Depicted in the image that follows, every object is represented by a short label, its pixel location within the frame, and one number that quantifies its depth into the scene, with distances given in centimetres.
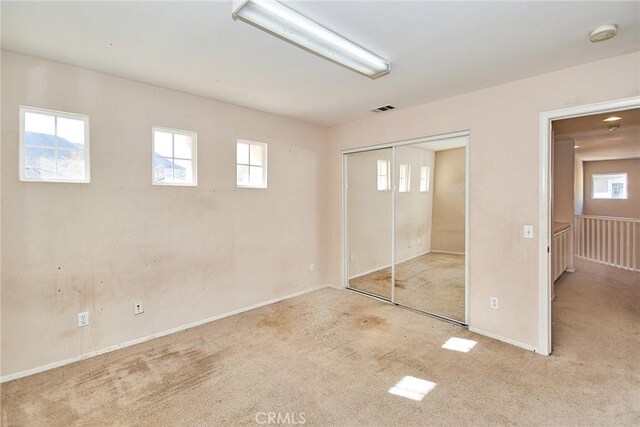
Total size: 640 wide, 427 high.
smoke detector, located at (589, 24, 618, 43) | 188
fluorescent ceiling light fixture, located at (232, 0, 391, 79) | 160
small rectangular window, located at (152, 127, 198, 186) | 302
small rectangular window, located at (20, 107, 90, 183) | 236
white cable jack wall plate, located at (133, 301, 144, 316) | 287
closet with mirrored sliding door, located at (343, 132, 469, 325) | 339
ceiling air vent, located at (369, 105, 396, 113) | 354
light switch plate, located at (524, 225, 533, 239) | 271
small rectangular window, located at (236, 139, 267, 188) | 368
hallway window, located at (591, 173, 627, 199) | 797
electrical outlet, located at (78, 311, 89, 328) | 258
